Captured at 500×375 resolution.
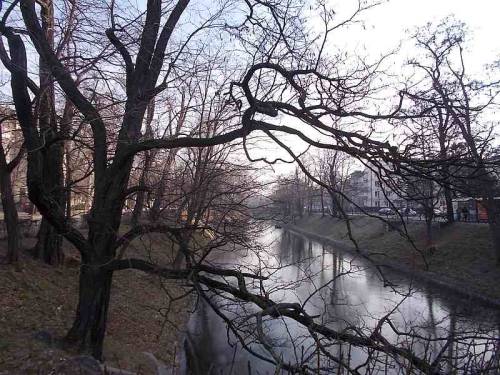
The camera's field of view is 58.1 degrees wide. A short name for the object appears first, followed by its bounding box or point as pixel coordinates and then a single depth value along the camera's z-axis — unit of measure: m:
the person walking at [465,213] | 29.77
